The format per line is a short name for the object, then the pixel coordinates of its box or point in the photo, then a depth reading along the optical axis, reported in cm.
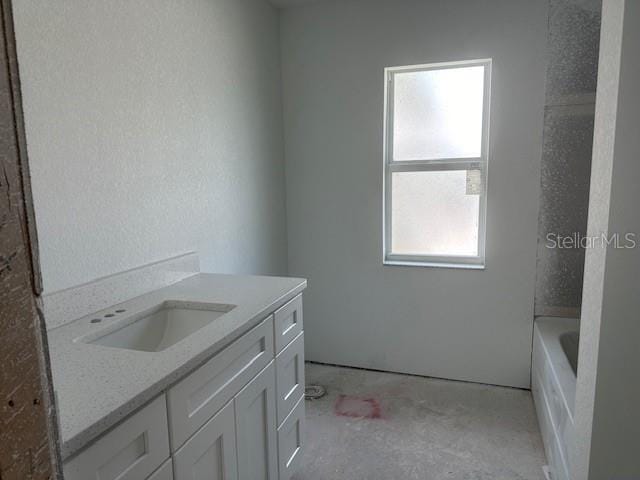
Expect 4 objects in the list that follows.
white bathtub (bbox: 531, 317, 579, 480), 170
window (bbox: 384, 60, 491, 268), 272
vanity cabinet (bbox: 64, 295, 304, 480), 91
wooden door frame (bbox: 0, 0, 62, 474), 38
